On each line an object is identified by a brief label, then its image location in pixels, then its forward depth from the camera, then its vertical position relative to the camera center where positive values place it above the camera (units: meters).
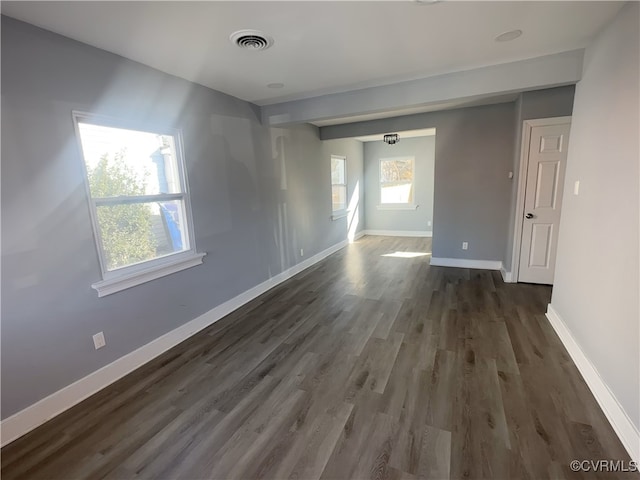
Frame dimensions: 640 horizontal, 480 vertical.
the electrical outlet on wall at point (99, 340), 2.21 -1.07
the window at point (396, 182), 7.54 +0.05
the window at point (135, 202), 2.22 -0.07
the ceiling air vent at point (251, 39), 2.05 +1.04
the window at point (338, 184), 6.33 +0.04
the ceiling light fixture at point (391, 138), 5.12 +0.79
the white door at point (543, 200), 3.61 -0.26
